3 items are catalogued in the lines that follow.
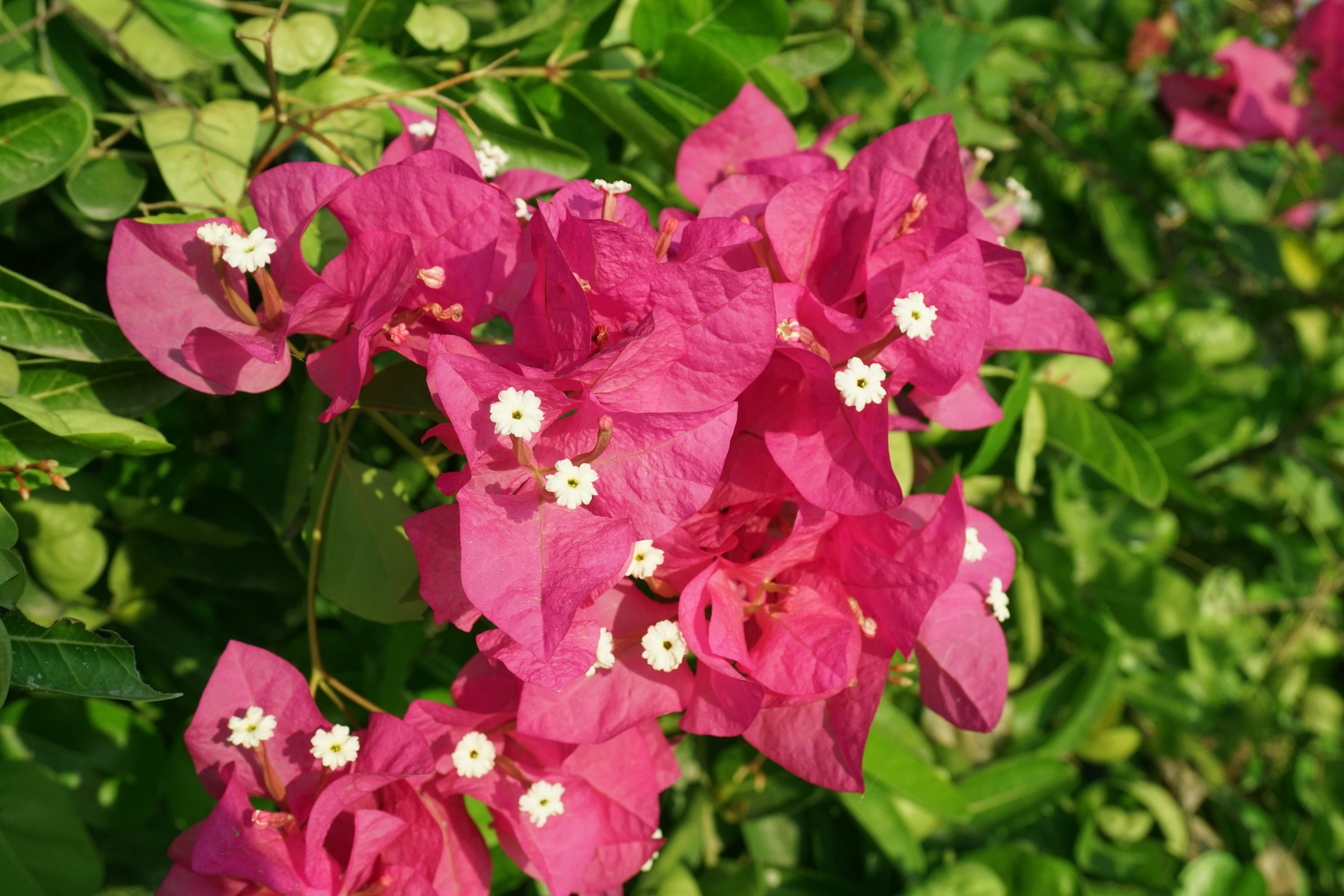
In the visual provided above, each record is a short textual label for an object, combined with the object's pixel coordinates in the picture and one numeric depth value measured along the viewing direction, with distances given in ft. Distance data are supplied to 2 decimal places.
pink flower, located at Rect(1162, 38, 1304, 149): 1.63
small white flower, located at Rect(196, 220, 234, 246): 0.91
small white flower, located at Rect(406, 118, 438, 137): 1.02
